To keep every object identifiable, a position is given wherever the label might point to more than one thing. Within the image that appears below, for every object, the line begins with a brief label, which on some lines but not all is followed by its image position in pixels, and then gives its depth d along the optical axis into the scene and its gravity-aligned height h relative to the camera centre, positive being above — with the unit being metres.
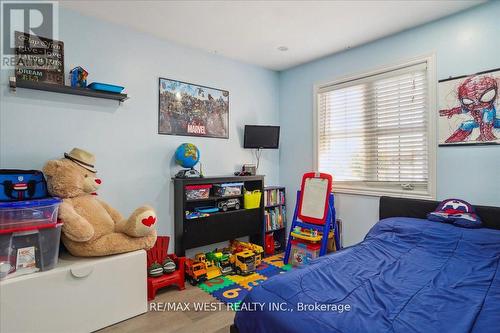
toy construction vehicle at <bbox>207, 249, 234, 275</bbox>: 2.92 -1.03
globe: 2.93 +0.13
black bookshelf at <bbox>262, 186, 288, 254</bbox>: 3.69 -0.76
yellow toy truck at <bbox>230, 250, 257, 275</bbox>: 2.88 -1.03
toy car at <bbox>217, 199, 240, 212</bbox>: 3.19 -0.45
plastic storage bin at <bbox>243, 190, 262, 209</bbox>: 3.36 -0.40
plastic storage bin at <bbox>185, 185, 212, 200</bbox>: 2.92 -0.28
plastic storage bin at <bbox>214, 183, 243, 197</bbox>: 3.16 -0.27
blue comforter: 1.20 -0.67
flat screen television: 3.60 +0.40
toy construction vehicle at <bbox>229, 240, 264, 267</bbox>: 3.14 -0.97
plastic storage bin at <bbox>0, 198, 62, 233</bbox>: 1.73 -0.31
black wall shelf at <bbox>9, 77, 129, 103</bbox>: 2.11 +0.65
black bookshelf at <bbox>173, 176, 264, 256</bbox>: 2.87 -0.63
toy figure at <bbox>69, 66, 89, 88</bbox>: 2.36 +0.79
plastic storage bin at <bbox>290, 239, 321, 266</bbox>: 2.99 -0.97
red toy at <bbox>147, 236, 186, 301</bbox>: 2.42 -0.99
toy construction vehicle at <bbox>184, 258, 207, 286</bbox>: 2.68 -1.05
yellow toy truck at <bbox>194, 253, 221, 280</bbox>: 2.81 -1.07
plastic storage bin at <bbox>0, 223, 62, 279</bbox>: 1.72 -0.55
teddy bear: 1.98 -0.40
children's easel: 3.06 -0.48
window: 2.78 +0.40
